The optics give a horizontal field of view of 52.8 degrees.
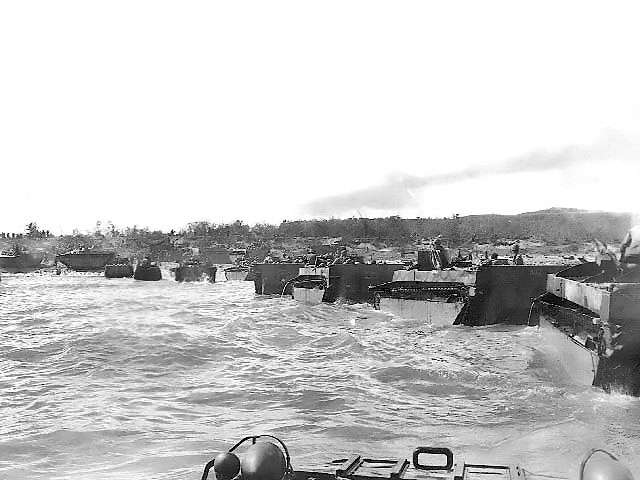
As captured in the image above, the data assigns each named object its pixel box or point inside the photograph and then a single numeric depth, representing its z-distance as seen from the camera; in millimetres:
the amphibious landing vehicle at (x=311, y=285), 36225
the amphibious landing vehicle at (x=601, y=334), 11523
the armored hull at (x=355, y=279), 33872
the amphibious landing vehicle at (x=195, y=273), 71375
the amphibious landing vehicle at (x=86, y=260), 96438
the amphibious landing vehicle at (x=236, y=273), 74875
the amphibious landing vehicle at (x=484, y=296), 24188
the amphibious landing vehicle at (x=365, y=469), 5352
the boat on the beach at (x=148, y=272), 73125
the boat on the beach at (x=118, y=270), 79438
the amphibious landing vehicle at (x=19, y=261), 97750
